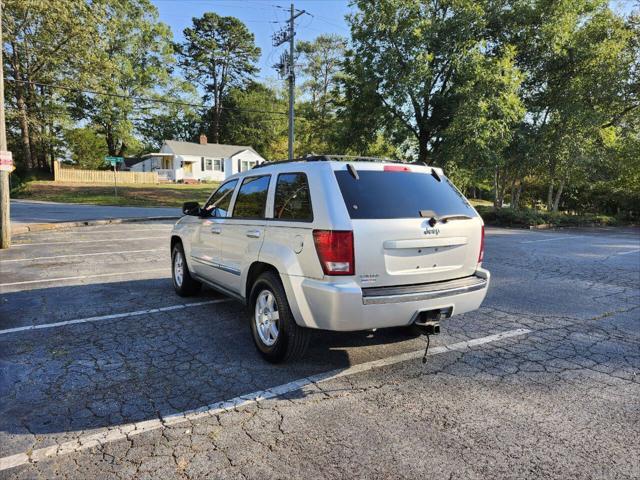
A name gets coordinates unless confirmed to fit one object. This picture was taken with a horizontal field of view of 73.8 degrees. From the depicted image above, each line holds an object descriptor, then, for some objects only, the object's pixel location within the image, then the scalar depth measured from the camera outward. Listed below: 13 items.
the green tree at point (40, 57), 28.61
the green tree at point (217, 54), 59.91
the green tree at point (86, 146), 43.96
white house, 49.09
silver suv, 3.38
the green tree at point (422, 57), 20.28
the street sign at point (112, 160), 26.98
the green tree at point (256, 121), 60.16
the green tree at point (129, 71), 41.16
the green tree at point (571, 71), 21.58
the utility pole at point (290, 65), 23.44
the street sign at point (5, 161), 10.42
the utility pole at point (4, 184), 10.50
